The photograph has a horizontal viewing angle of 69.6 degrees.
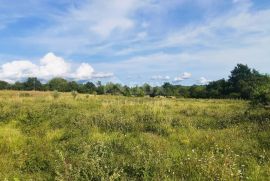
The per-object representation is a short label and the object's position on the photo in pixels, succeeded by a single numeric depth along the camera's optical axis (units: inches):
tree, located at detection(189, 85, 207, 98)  1988.1
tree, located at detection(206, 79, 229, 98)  1880.9
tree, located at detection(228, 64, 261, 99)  1706.6
